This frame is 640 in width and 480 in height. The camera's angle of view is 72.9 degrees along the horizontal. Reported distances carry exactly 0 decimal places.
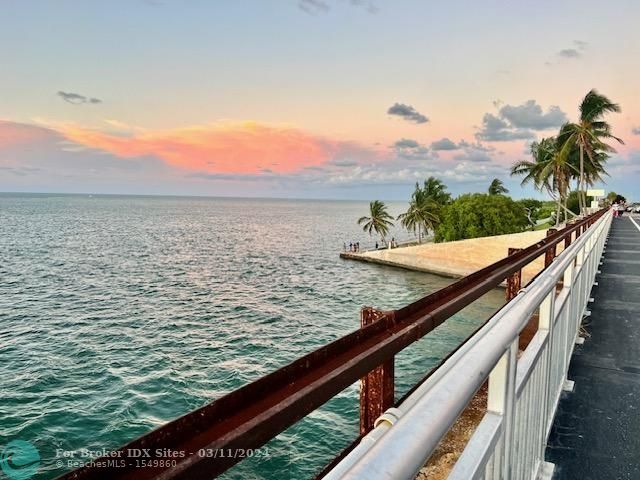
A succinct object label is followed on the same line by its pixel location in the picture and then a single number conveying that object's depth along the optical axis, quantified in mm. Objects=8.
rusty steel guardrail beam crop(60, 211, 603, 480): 812
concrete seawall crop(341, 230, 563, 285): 35938
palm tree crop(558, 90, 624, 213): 41094
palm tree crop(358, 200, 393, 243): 68938
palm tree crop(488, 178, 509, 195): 72688
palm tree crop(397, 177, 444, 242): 59875
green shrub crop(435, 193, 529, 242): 50094
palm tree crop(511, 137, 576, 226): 43438
